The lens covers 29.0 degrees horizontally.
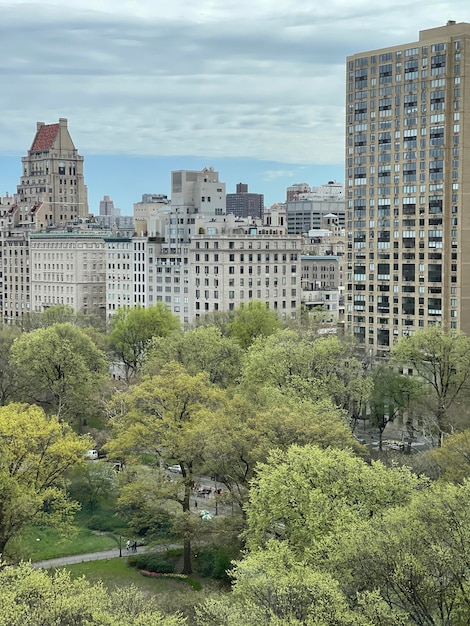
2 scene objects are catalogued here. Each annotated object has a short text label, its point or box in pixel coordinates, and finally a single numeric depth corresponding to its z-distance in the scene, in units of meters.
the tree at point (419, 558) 48.28
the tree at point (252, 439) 74.56
